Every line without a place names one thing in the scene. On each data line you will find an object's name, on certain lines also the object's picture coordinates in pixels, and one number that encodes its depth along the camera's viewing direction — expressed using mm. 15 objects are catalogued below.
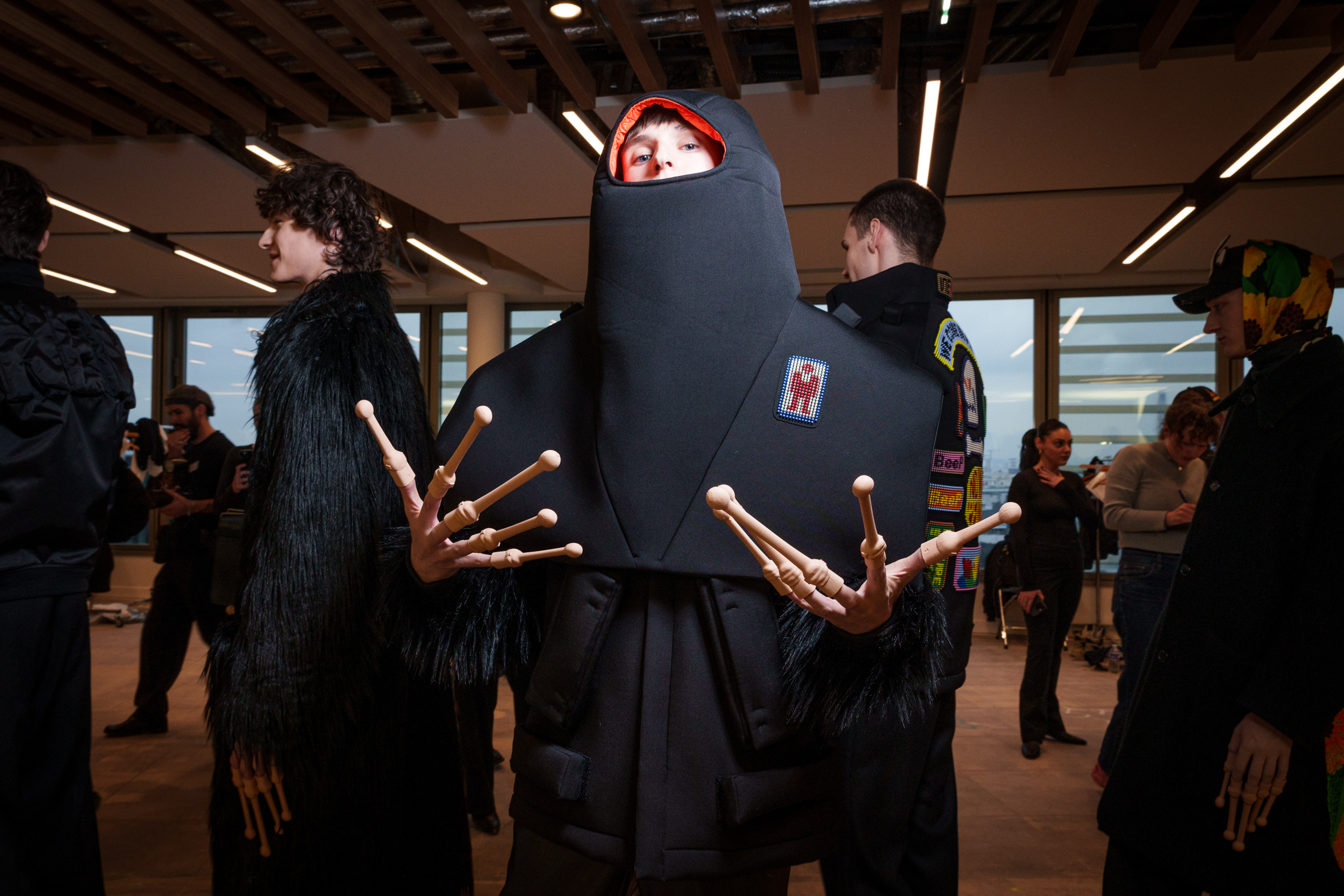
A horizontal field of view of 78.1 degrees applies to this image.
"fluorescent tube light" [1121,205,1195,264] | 4465
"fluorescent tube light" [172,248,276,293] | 5734
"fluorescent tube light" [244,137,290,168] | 3703
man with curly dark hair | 1224
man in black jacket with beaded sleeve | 1390
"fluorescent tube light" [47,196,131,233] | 4582
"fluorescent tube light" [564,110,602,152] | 3451
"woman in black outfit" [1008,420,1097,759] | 3506
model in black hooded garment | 845
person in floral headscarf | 1280
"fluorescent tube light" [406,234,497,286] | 5480
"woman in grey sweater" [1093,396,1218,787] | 2961
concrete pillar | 6934
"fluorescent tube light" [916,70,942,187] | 3053
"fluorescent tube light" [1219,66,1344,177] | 2973
